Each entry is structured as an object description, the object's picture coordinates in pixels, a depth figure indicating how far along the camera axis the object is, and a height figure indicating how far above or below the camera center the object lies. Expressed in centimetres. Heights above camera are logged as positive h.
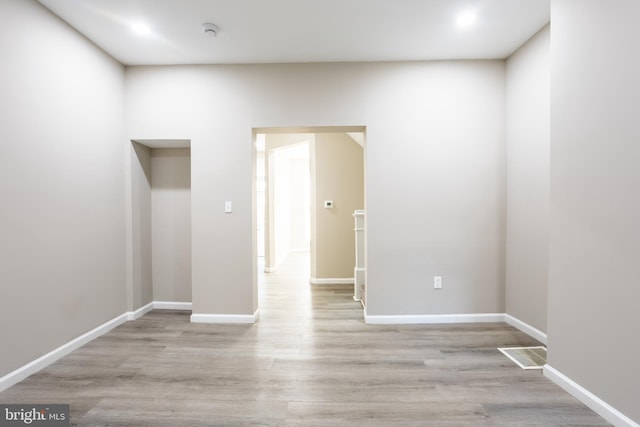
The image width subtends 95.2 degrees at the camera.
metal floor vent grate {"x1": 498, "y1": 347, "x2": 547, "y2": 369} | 220 -120
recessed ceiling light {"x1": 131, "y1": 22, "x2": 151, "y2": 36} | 245 +153
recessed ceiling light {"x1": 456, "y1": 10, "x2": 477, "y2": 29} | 232 +153
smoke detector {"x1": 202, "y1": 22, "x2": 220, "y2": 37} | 241 +150
